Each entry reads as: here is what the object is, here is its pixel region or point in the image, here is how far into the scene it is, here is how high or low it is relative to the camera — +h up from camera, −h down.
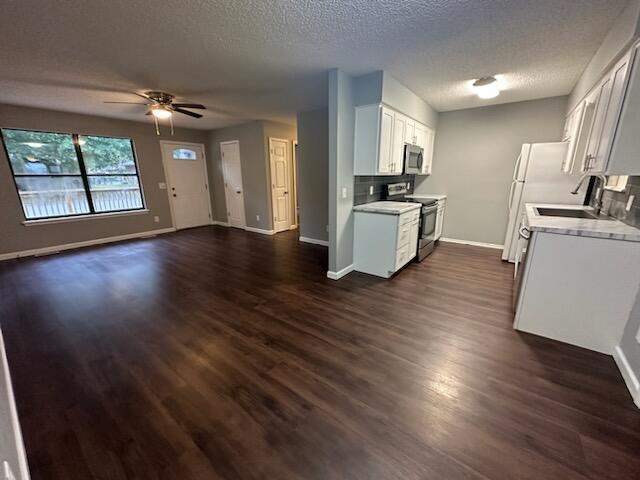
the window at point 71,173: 4.41 +0.11
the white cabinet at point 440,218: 4.77 -0.81
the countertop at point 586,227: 1.87 -0.43
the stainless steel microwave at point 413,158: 3.88 +0.26
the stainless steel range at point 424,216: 3.95 -0.65
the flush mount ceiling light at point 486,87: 3.22 +1.12
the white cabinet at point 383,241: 3.34 -0.87
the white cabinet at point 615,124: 1.69 +0.35
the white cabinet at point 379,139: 3.18 +0.46
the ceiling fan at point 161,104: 3.55 +1.00
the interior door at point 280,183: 5.95 -0.15
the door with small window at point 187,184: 6.32 -0.16
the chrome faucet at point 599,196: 2.94 -0.27
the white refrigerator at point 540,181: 3.56 -0.11
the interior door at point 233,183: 6.42 -0.16
